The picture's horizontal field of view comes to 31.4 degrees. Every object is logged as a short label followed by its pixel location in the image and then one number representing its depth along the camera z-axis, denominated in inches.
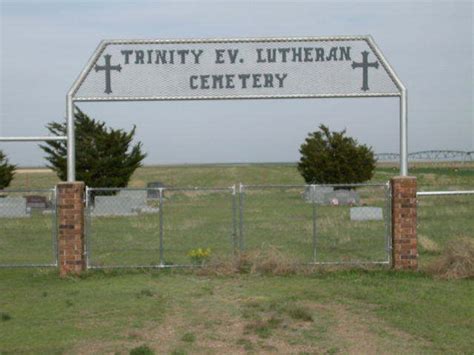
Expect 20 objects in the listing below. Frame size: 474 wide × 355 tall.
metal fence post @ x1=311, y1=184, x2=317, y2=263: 593.1
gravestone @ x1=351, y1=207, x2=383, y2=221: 1029.8
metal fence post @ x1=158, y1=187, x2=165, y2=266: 597.0
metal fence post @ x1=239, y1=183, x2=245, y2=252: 607.5
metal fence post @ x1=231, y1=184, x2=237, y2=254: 603.4
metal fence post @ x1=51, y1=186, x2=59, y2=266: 573.6
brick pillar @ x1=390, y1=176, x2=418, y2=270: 559.5
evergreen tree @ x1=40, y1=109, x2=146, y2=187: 1524.4
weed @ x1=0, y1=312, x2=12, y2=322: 416.1
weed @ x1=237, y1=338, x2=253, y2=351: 346.5
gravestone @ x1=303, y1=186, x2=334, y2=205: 1475.1
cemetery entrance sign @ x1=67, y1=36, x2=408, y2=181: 566.3
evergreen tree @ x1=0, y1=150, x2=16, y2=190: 1712.0
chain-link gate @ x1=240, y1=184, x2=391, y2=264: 731.4
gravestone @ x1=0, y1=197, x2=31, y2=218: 1272.4
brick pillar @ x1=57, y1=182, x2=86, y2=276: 557.9
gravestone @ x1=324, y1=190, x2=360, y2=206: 1397.8
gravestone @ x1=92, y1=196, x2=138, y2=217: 1206.3
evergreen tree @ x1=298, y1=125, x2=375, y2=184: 1765.5
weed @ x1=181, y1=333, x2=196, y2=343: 360.9
